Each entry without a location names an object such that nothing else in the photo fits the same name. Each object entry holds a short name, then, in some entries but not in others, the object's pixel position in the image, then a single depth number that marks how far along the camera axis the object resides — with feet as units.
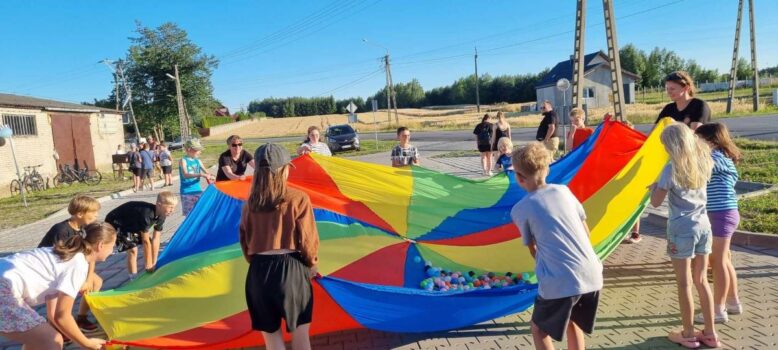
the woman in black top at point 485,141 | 42.73
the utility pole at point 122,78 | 139.07
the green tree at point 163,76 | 155.33
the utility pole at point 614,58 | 43.47
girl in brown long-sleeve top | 8.96
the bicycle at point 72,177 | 66.65
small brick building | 60.90
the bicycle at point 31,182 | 59.26
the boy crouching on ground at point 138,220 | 16.31
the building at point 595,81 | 181.23
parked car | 85.25
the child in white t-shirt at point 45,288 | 10.05
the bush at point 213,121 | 228.90
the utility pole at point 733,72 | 82.13
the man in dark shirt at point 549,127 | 33.60
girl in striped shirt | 12.08
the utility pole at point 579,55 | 45.22
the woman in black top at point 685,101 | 15.19
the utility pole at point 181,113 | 120.20
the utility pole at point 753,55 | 83.38
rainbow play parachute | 12.50
